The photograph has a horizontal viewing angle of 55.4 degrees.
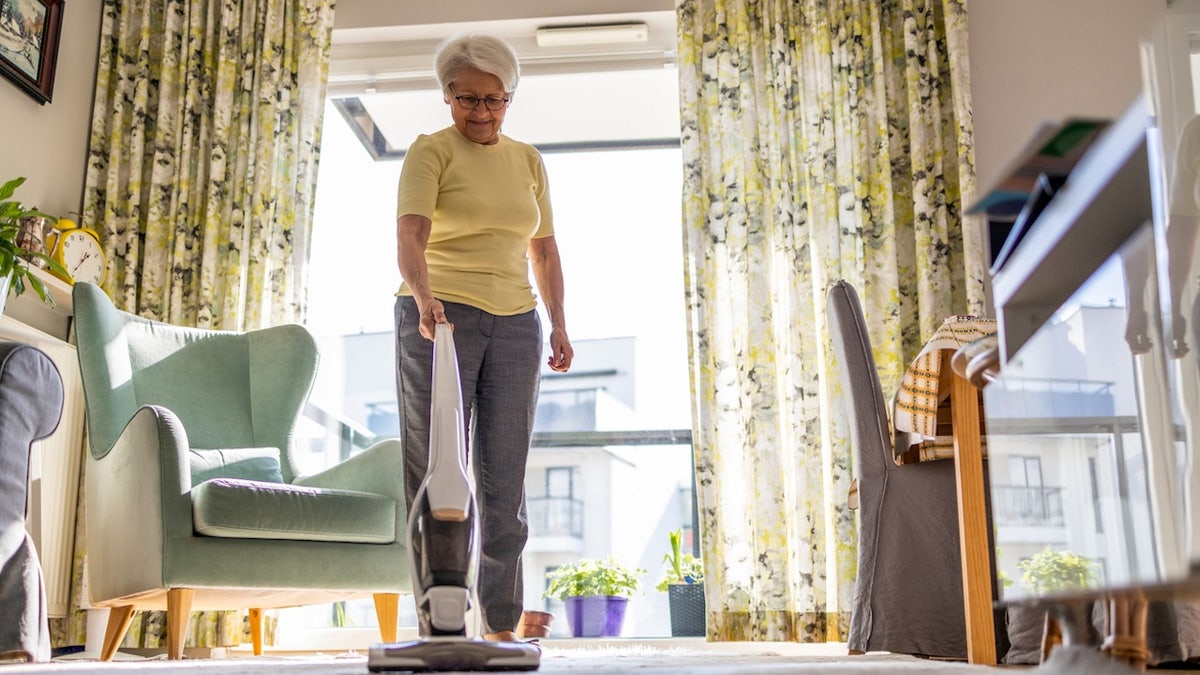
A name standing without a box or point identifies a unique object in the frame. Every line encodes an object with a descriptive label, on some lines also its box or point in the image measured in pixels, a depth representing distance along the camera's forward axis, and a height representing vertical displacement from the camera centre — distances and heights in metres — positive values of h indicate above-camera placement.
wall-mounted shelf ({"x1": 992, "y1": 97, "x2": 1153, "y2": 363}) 0.94 +0.31
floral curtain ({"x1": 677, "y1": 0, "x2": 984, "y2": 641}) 3.55 +1.09
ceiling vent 4.02 +1.91
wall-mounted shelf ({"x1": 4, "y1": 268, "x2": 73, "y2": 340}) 3.44 +0.88
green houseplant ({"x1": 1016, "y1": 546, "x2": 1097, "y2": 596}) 1.01 +0.01
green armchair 2.58 +0.24
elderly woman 2.19 +0.57
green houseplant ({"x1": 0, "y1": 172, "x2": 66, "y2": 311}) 2.75 +0.85
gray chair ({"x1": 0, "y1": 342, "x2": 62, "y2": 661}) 1.89 +0.15
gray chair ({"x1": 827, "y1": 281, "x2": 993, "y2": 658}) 2.25 +0.07
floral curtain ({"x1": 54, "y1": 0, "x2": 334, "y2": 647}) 3.84 +1.48
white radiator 3.48 +0.35
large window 4.07 +1.06
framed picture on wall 3.54 +1.72
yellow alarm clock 3.57 +1.06
